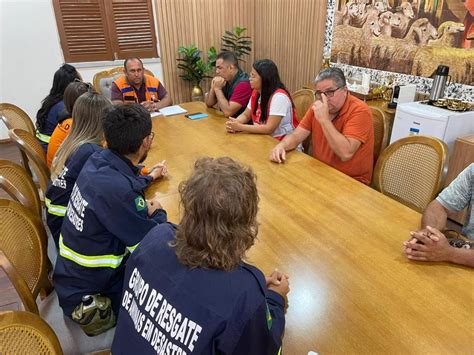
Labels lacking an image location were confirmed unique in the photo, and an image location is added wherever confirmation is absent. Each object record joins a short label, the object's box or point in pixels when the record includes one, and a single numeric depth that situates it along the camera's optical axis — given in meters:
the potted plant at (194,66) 4.98
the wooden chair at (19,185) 1.35
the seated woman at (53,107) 2.48
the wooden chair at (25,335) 0.70
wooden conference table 0.89
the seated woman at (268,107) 2.44
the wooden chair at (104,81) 3.90
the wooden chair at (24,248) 1.04
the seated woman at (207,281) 0.69
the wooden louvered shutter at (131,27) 4.57
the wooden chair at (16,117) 2.48
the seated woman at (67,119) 2.04
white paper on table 2.98
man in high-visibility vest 3.23
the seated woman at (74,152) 1.52
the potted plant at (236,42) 5.29
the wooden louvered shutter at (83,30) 4.33
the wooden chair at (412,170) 1.63
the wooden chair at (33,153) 1.83
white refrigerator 2.61
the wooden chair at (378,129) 2.19
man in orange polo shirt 1.97
